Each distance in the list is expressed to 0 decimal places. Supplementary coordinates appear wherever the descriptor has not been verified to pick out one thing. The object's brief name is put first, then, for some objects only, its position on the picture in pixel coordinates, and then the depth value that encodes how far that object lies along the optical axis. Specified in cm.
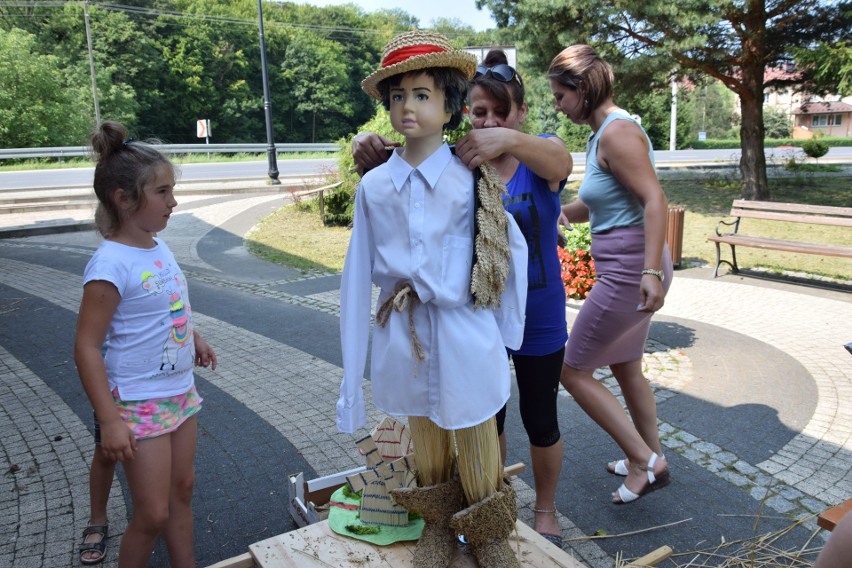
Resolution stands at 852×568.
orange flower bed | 678
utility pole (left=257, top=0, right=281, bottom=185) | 2212
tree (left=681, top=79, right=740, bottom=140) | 6656
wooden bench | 790
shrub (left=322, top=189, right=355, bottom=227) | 1412
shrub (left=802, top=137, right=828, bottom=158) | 2575
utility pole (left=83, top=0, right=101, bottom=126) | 3483
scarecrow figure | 212
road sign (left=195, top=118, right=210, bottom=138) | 3441
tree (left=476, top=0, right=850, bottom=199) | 1312
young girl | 220
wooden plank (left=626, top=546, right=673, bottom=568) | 258
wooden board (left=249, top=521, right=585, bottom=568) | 244
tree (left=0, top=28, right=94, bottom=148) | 3453
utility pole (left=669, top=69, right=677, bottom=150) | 4129
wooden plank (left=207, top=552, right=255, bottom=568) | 250
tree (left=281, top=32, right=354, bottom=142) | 5453
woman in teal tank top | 288
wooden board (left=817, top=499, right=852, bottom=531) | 205
